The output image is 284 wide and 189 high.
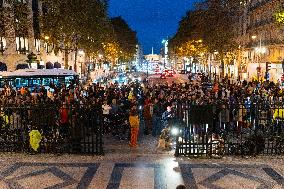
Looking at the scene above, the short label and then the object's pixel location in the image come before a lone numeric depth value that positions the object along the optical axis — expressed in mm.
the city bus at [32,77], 27156
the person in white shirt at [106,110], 17578
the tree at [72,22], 40250
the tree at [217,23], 46250
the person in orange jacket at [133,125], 15234
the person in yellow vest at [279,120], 14569
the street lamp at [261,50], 49119
